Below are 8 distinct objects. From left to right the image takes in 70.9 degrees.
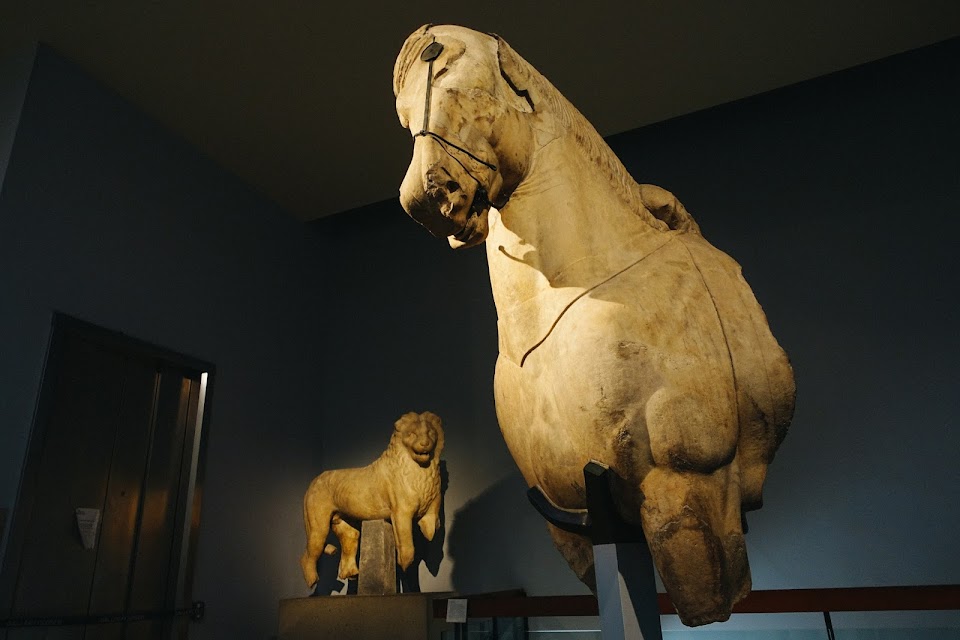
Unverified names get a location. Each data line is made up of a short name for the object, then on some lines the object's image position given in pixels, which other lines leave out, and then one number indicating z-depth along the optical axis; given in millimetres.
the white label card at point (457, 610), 1892
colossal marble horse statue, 1087
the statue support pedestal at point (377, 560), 2992
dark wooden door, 2477
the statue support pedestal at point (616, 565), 1100
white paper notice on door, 2660
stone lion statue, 3084
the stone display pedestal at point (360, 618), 2592
